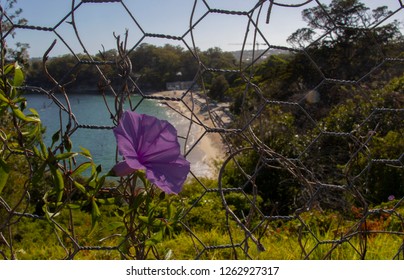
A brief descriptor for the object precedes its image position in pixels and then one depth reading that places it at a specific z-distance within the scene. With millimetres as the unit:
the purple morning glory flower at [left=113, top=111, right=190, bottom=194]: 531
